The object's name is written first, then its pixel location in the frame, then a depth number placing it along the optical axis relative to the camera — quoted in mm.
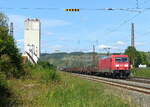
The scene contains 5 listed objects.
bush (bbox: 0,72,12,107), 12865
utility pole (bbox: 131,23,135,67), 56944
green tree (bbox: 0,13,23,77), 28356
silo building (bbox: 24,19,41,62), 83812
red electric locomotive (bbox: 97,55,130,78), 45656
